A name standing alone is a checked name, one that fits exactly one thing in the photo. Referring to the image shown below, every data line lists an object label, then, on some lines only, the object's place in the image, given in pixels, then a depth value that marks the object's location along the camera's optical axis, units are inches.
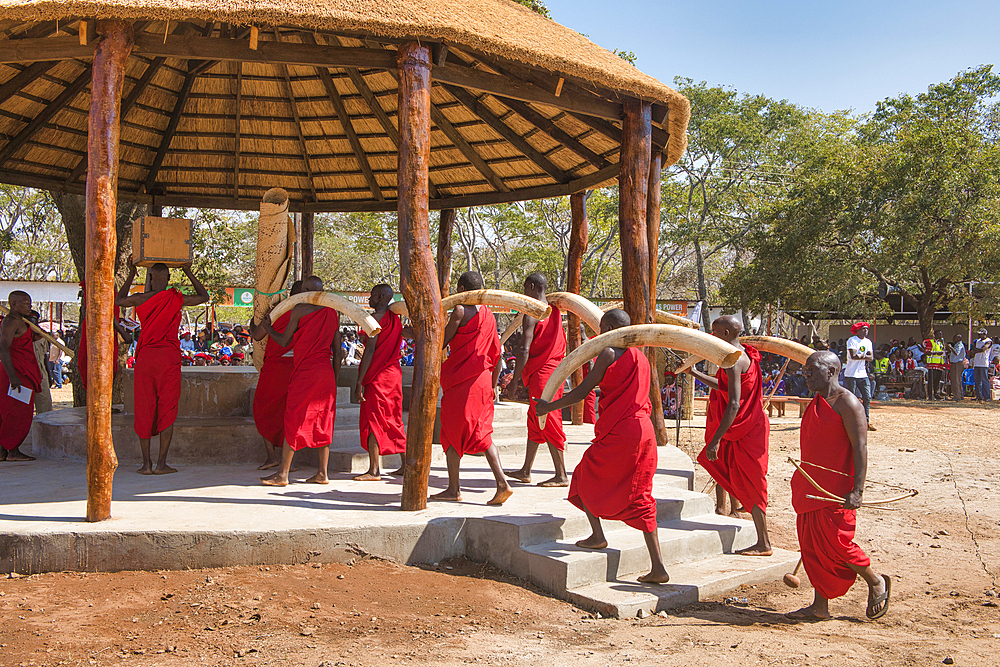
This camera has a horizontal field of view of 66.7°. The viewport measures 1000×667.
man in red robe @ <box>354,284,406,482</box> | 255.8
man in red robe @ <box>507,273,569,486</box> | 255.0
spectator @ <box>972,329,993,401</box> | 775.1
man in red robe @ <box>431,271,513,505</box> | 227.9
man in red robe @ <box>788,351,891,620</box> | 178.4
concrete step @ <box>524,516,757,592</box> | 190.7
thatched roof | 220.7
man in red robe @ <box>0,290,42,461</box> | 296.8
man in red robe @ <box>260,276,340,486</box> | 247.8
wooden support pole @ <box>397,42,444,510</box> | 218.7
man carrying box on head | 256.5
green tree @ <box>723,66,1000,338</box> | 764.0
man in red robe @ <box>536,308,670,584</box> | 188.7
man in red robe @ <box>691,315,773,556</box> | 224.4
